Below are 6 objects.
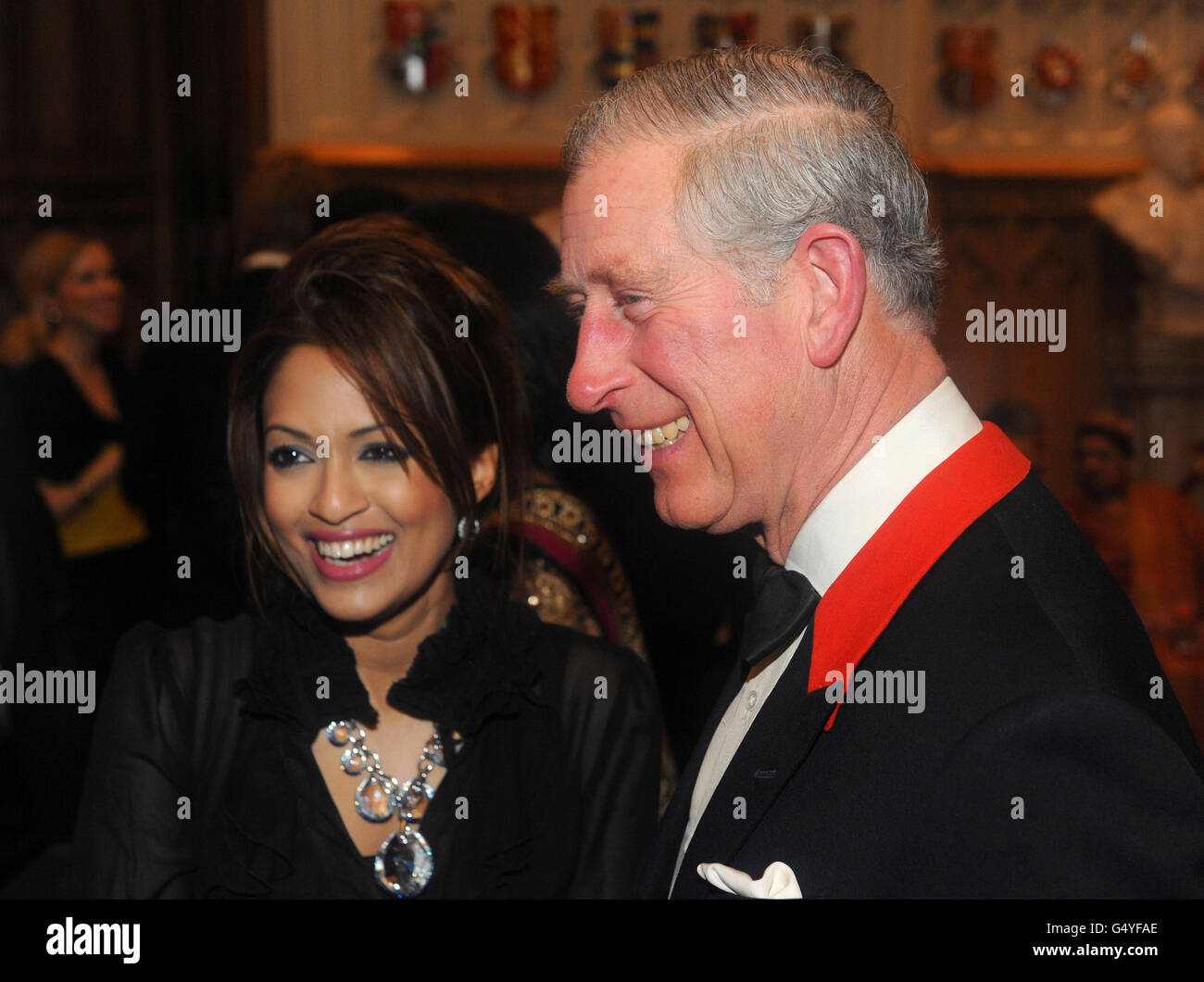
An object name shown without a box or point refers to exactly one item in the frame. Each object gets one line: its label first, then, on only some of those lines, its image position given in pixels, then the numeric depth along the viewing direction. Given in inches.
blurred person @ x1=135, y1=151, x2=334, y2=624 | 102.6
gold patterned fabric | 89.5
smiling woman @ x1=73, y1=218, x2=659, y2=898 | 75.2
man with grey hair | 45.8
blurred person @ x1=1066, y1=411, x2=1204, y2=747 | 171.0
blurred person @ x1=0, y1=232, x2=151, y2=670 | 170.6
